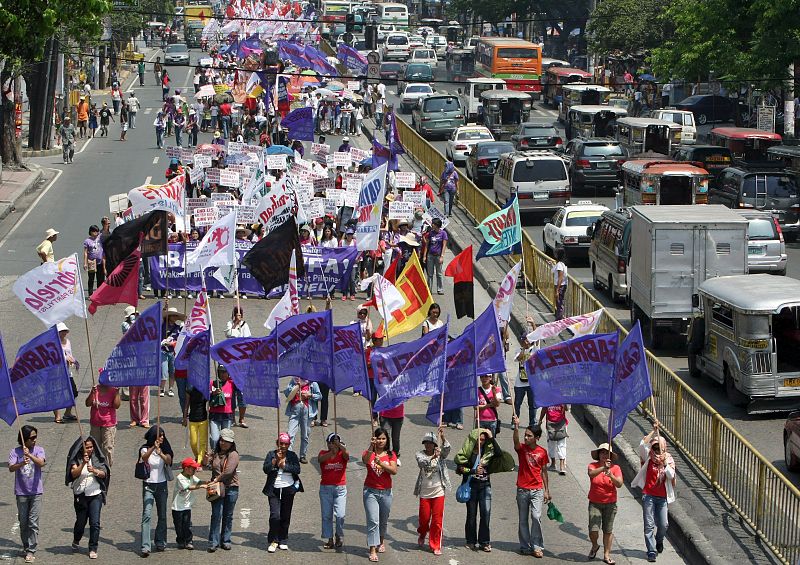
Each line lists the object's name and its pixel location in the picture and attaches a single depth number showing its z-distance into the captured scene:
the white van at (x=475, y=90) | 60.38
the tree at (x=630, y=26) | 73.38
